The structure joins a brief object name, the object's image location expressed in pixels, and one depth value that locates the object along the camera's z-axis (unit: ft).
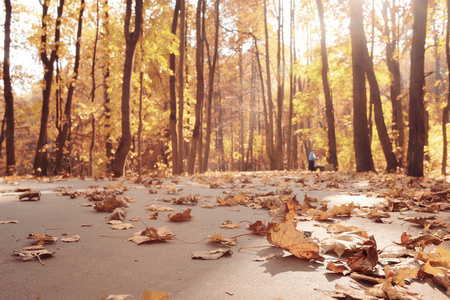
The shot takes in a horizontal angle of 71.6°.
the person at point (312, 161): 53.88
